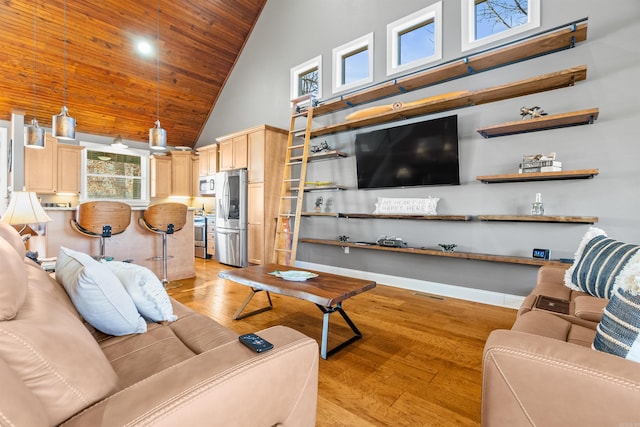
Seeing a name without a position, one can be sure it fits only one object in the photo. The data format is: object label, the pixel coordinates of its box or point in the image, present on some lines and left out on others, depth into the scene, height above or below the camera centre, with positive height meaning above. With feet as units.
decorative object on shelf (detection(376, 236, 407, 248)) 12.56 -1.27
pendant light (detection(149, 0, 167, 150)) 10.22 +2.39
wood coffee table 6.93 -1.86
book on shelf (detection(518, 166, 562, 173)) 9.34 +1.31
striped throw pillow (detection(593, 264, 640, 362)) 2.92 -1.09
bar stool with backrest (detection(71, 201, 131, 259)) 10.89 -0.32
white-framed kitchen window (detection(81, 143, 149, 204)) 21.72 +2.69
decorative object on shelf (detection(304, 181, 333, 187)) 14.87 +1.35
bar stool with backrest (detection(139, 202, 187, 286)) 12.65 -0.39
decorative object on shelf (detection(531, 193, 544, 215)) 9.81 +0.15
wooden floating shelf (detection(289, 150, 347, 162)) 14.33 +2.67
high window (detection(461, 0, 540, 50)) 10.34 +6.80
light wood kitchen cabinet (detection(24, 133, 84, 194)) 18.62 +2.67
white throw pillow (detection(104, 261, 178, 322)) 4.87 -1.31
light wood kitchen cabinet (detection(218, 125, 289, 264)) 16.99 +1.50
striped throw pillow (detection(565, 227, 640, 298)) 5.47 -0.99
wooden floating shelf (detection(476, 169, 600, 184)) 8.79 +1.09
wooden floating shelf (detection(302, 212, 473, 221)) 11.08 -0.20
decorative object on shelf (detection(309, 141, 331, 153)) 15.20 +3.20
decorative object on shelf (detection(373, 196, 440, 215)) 12.21 +0.23
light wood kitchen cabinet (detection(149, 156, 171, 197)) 23.95 +2.74
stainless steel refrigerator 17.71 -0.38
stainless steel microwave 20.54 +1.71
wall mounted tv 11.63 +2.31
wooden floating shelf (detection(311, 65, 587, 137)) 9.07 +3.94
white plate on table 8.16 -1.75
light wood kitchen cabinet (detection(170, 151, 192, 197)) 24.16 +2.93
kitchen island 10.90 -1.33
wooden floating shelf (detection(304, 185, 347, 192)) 14.53 +1.13
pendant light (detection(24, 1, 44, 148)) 11.51 +2.77
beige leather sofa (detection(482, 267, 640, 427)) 2.50 -1.50
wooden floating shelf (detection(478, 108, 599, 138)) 8.76 +2.72
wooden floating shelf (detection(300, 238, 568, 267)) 9.38 -1.50
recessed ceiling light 18.28 +9.72
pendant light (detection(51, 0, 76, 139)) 9.14 +2.50
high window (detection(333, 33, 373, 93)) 14.24 +7.18
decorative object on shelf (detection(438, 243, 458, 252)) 11.35 -1.31
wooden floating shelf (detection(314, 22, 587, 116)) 9.15 +5.11
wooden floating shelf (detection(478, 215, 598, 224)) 8.89 -0.20
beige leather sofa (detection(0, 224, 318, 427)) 2.04 -1.32
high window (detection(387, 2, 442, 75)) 12.17 +7.20
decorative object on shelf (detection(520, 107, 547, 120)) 9.59 +3.13
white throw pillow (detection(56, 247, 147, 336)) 3.94 -1.15
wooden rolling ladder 14.87 +1.26
